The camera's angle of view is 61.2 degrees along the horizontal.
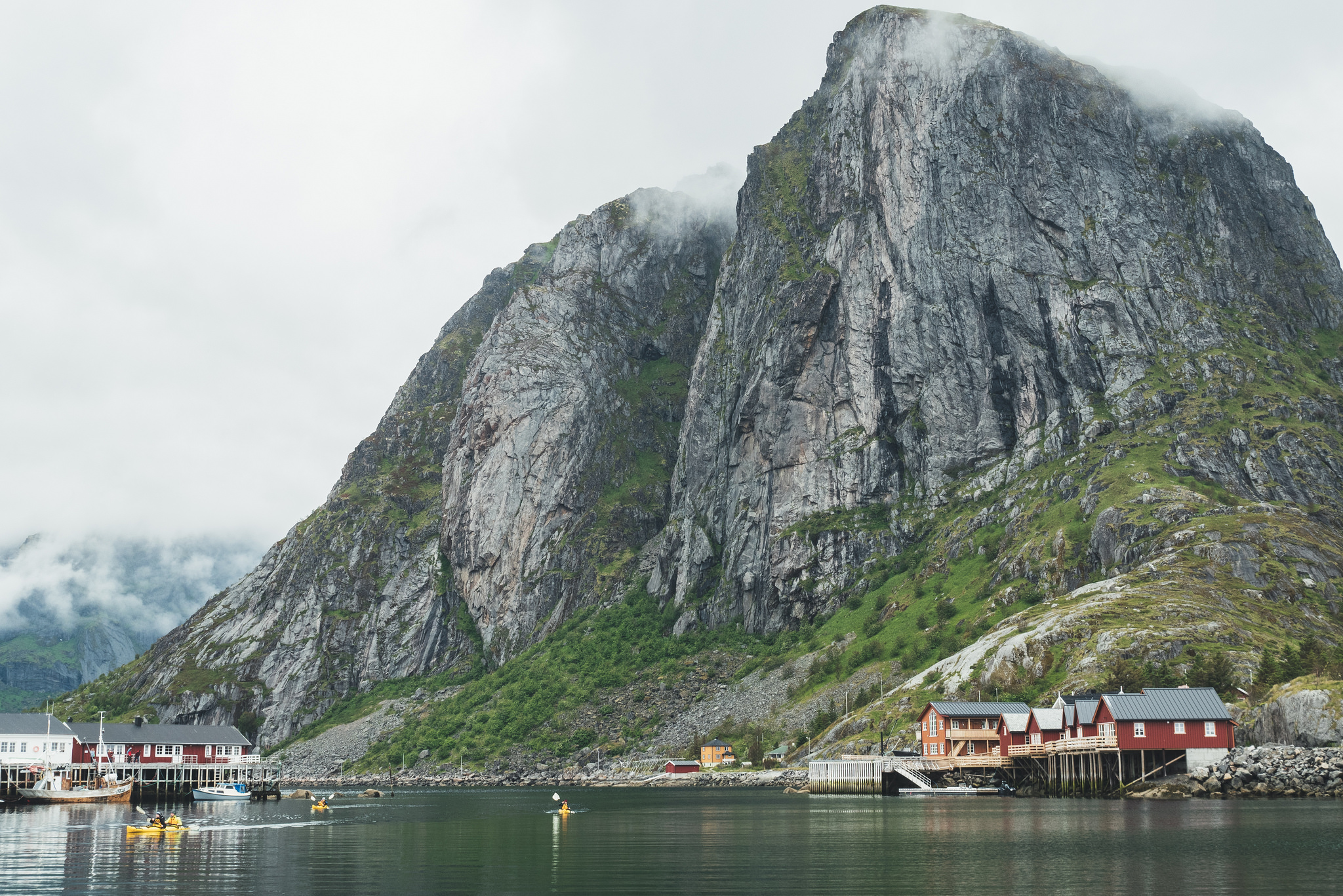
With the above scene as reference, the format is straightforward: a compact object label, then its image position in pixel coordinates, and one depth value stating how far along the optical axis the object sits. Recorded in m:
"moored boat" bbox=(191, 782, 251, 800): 146.75
